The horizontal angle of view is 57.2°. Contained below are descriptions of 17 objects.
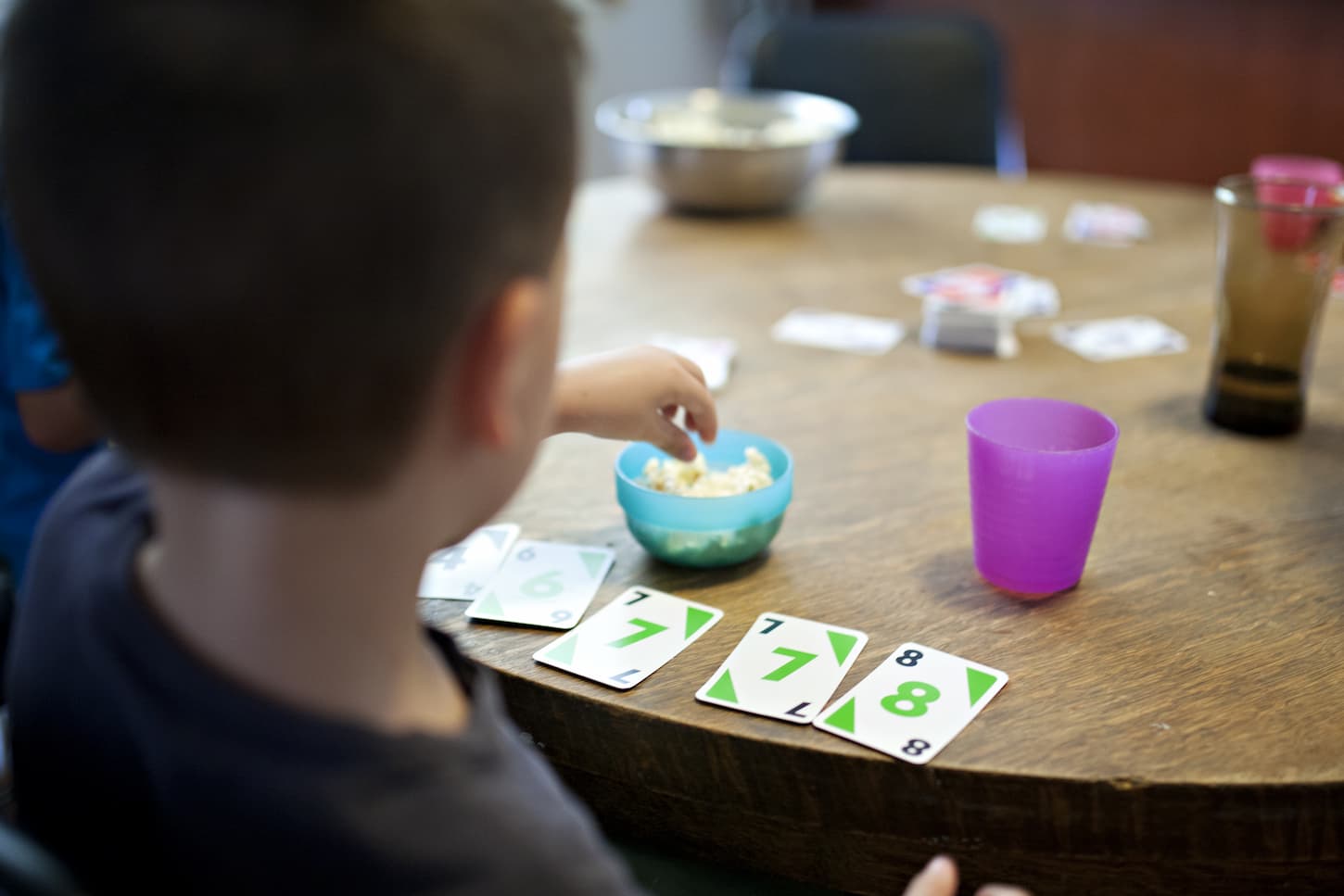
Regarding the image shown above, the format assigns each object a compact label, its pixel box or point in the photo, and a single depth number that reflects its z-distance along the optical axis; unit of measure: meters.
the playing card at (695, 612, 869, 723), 0.81
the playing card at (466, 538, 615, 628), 0.92
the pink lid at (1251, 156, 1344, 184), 1.78
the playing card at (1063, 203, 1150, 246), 1.89
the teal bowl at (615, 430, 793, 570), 0.95
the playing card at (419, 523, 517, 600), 0.96
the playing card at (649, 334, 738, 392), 1.36
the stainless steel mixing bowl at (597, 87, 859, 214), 1.91
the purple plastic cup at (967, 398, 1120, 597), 0.91
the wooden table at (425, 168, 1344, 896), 0.76
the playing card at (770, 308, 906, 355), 1.47
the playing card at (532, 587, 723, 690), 0.85
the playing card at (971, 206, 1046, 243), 1.89
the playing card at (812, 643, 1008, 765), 0.78
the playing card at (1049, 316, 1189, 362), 1.45
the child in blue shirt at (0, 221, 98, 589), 1.25
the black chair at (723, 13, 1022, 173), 2.58
